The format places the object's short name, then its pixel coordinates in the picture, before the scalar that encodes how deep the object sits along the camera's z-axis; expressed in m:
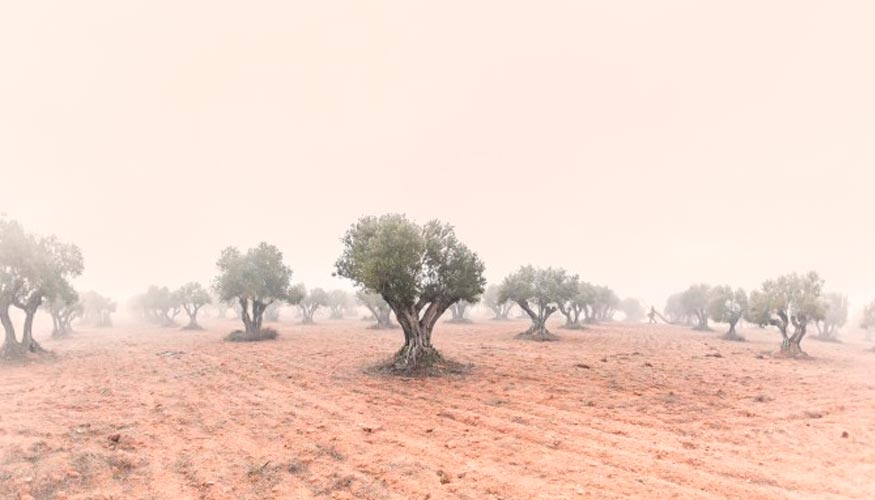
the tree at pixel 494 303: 83.12
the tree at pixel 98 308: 67.62
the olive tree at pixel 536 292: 42.06
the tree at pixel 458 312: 69.74
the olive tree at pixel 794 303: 32.69
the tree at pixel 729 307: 50.03
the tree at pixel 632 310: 93.62
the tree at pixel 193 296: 59.25
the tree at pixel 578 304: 58.26
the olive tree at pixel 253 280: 39.44
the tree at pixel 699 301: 63.28
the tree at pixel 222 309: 97.31
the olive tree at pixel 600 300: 64.50
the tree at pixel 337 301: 82.88
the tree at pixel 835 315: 54.84
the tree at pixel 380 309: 55.66
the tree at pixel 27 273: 26.61
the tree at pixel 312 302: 71.12
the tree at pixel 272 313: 79.67
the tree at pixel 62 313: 46.30
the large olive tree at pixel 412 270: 21.05
